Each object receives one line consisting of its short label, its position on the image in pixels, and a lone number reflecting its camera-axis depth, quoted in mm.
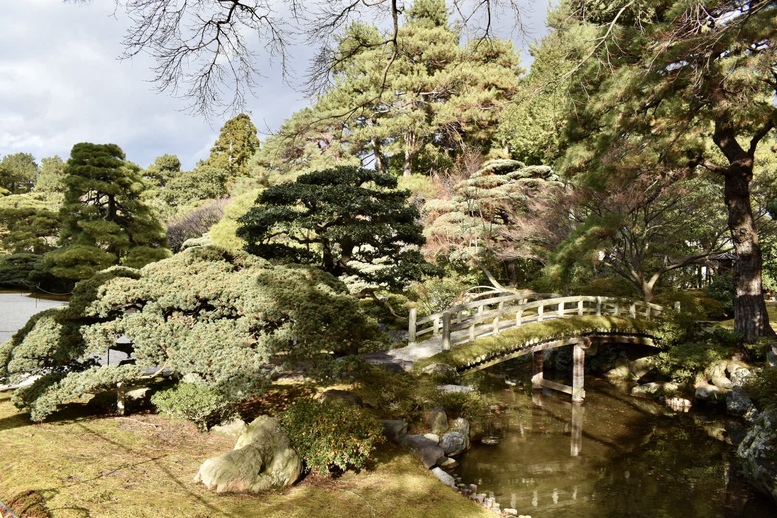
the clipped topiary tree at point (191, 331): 6277
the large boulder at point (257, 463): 5125
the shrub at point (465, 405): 8828
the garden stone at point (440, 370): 9633
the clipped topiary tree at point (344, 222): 10961
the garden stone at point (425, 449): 7281
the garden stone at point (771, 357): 11288
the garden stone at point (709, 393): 12000
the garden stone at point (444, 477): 6926
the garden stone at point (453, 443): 8188
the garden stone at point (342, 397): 7607
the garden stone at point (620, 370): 15062
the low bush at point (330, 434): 5906
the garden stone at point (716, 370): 12428
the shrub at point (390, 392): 8273
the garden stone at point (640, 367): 14688
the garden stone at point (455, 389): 9156
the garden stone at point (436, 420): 8336
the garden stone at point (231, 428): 6992
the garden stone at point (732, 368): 12109
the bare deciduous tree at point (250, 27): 3637
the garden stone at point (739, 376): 11614
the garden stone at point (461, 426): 8656
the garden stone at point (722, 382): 12055
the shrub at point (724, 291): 18547
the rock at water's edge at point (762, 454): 7203
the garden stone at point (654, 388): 12903
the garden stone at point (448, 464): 7841
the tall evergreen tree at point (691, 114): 8008
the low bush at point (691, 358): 12609
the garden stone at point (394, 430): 7478
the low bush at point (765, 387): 8695
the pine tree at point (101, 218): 19141
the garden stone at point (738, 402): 11297
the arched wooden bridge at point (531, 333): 10805
